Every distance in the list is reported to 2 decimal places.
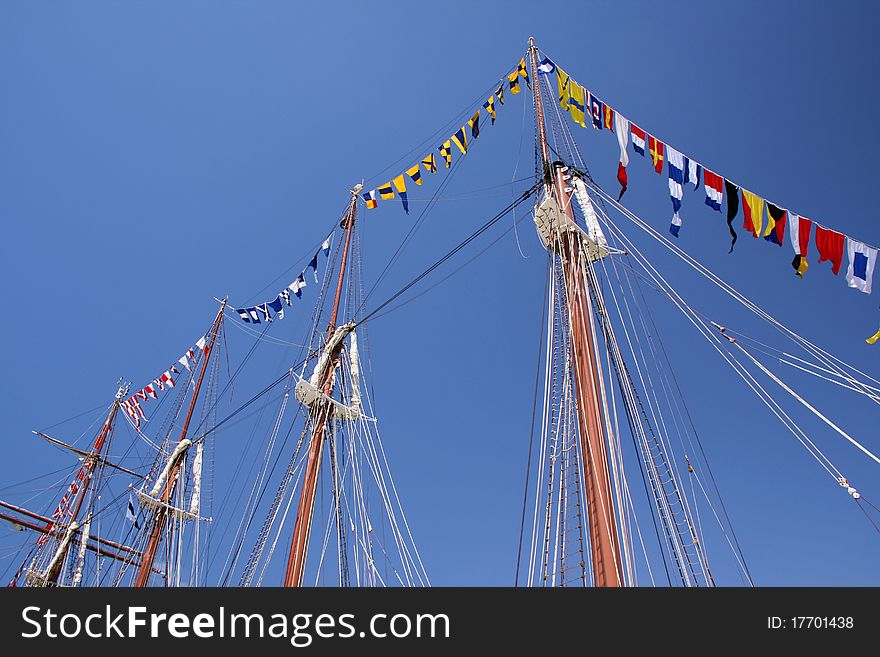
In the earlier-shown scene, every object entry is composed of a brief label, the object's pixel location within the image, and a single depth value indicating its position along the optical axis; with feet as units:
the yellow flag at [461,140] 46.65
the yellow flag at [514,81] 44.55
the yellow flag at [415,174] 49.11
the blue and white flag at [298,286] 64.28
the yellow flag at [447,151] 47.29
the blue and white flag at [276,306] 63.26
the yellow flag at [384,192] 52.03
